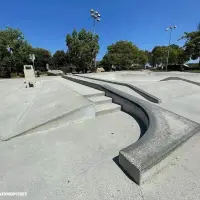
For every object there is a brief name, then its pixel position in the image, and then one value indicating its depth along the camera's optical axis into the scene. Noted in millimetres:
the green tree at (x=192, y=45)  25556
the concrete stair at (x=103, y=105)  4018
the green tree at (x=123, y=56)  29797
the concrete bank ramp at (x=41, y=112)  3039
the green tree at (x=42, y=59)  37322
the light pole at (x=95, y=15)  18656
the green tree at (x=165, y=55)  39312
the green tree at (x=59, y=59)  50344
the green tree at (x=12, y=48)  16578
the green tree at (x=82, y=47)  19422
